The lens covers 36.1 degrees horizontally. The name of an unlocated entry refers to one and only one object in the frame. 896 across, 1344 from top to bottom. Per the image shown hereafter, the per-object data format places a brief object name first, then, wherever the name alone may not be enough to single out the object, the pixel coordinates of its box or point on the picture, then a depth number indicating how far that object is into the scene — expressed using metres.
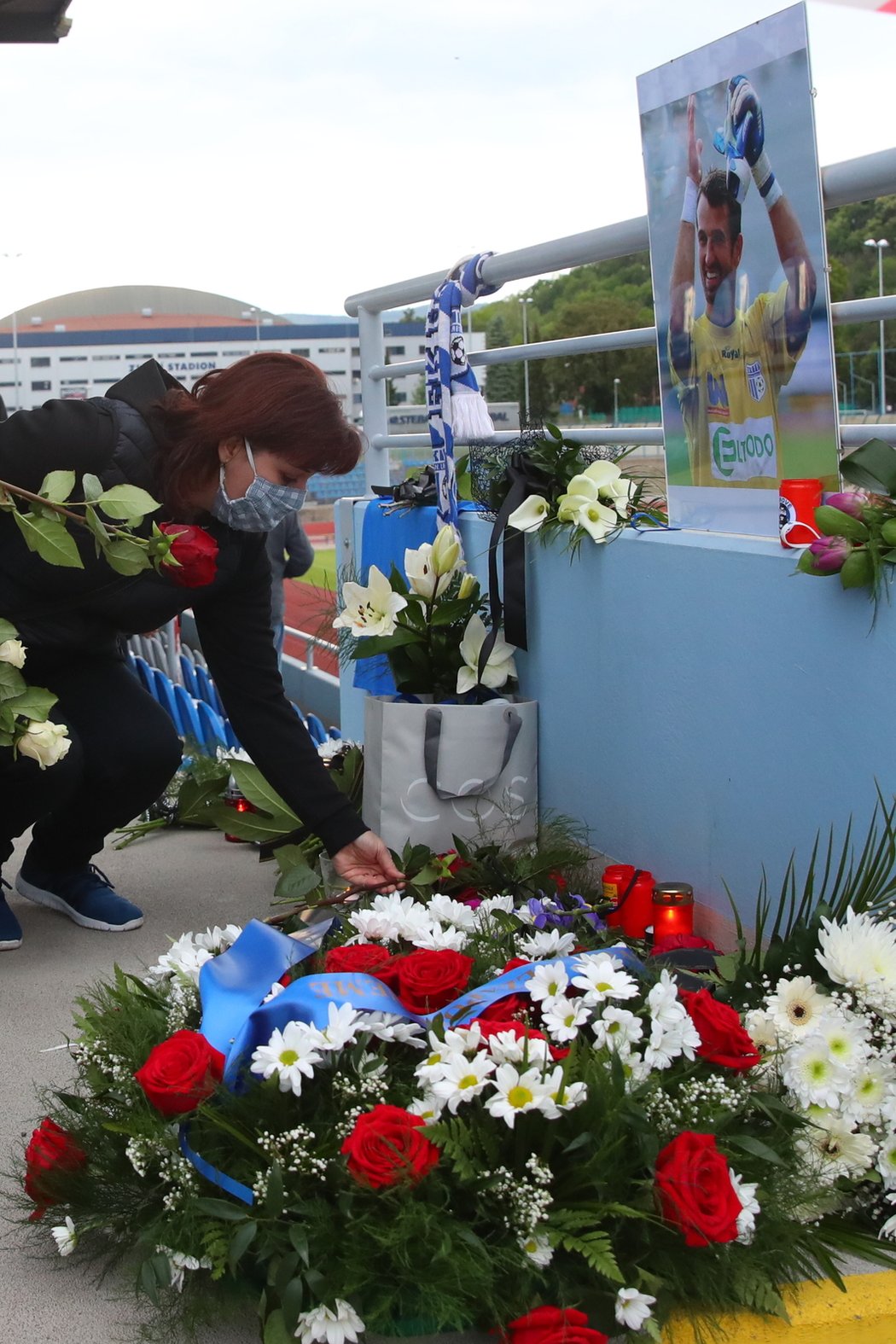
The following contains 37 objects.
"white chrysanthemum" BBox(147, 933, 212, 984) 2.27
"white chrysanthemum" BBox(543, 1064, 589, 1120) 1.71
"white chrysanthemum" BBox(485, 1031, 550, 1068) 1.82
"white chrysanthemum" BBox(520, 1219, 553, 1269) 1.66
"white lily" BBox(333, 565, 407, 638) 3.51
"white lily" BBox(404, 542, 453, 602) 3.51
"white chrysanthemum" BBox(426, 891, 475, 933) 2.47
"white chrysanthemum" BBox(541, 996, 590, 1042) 1.91
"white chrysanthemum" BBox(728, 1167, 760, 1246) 1.70
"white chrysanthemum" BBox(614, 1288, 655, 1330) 1.63
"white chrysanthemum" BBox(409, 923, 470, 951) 2.30
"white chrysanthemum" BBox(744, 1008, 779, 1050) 2.05
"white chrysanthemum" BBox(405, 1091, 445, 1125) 1.79
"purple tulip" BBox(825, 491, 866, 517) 2.28
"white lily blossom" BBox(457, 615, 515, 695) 3.47
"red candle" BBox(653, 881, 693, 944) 2.69
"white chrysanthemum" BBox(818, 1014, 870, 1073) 1.92
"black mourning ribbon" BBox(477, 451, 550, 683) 3.39
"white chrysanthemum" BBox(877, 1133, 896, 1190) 1.92
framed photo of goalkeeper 2.44
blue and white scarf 3.74
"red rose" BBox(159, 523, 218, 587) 2.73
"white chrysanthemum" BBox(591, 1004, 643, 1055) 1.89
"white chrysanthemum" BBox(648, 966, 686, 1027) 1.90
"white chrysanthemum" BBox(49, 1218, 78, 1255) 1.87
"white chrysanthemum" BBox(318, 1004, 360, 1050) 1.88
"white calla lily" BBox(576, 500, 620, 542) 3.11
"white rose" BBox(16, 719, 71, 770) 2.46
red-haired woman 3.00
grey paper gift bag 3.27
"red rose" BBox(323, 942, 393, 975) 2.19
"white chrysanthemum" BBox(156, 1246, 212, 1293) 1.74
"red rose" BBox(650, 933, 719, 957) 2.54
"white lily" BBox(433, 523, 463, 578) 3.49
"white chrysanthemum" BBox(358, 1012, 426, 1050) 1.96
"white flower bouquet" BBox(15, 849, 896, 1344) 1.67
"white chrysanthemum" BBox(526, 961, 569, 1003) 1.99
